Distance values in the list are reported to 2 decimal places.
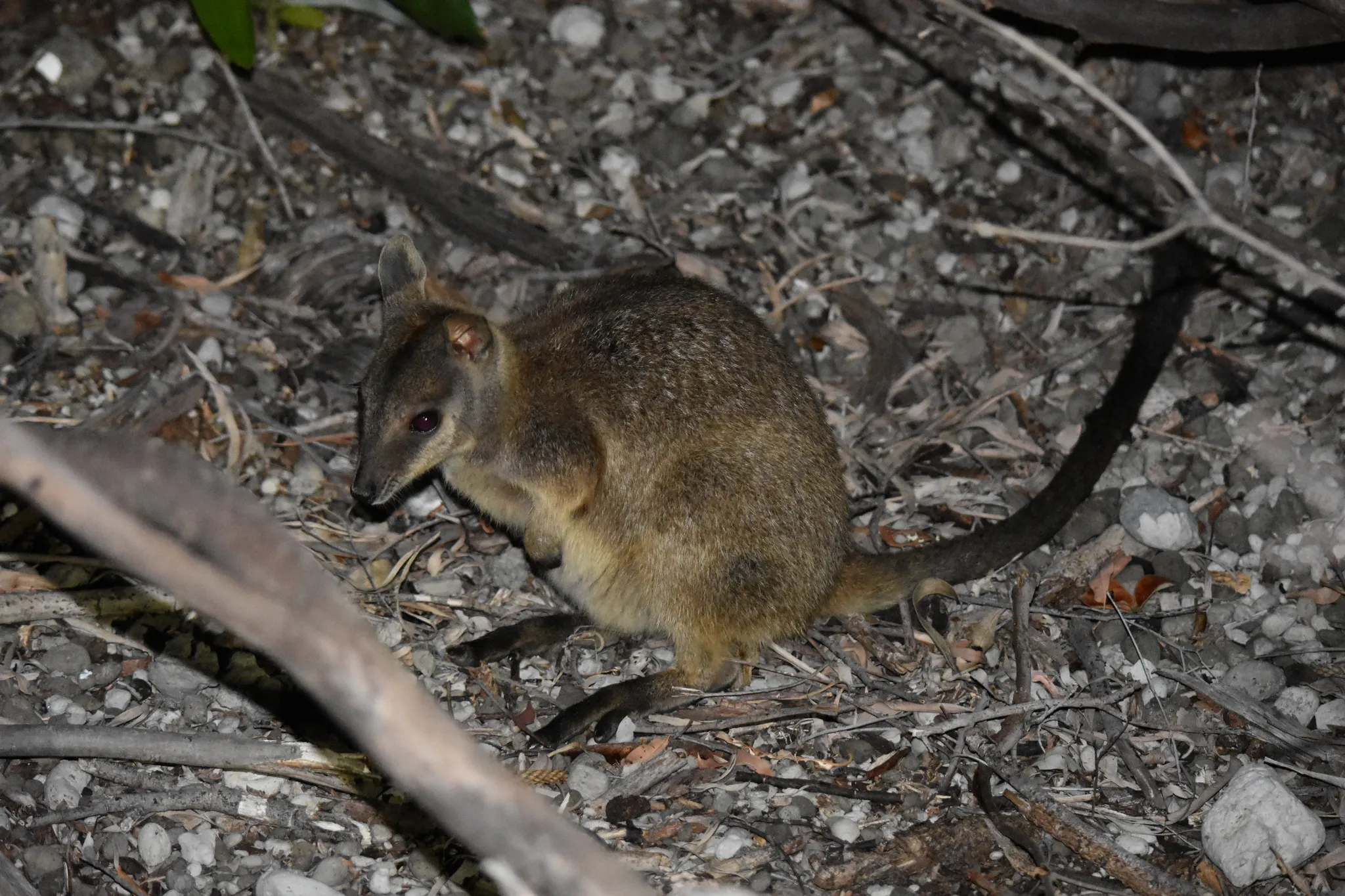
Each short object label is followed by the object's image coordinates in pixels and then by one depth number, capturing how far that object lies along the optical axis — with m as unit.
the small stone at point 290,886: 8.05
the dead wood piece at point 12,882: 7.67
